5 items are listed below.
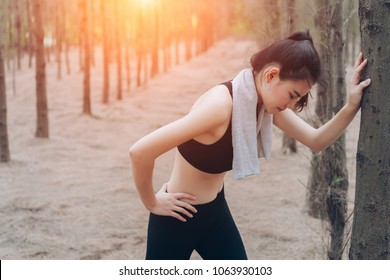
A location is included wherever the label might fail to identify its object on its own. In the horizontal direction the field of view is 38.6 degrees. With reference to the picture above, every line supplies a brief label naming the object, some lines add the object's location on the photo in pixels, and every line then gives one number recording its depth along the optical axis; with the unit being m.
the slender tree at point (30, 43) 12.76
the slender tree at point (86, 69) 11.98
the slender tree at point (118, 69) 14.10
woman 1.69
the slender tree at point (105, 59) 13.49
